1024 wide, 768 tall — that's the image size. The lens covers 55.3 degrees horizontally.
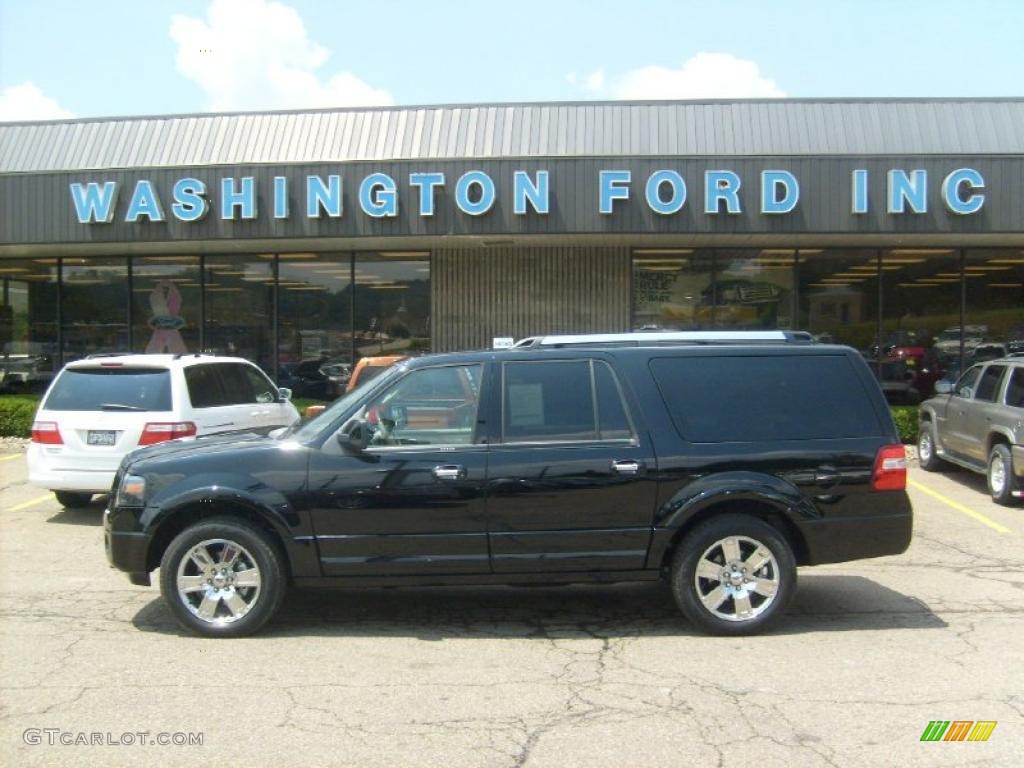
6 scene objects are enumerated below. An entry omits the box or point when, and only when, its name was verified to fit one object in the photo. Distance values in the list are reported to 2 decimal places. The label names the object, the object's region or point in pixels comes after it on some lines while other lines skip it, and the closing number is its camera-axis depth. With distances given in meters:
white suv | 9.31
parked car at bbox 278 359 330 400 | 18.12
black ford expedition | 6.01
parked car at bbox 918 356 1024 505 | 10.64
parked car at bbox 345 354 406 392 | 11.20
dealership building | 15.03
